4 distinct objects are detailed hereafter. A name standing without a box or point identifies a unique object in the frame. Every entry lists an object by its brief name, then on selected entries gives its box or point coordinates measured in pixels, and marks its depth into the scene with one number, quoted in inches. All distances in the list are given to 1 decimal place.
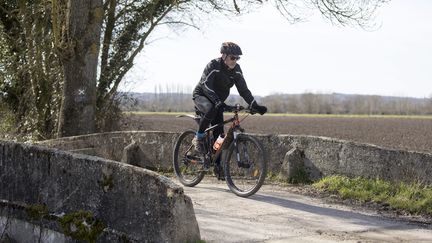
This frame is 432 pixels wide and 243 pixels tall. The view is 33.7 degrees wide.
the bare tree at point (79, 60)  512.1
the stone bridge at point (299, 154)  363.3
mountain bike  364.8
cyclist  374.3
